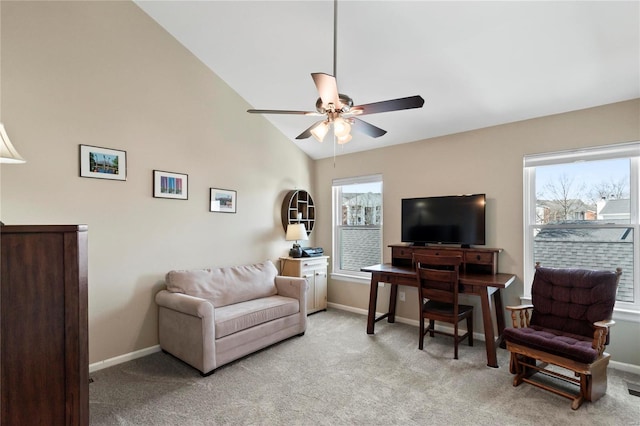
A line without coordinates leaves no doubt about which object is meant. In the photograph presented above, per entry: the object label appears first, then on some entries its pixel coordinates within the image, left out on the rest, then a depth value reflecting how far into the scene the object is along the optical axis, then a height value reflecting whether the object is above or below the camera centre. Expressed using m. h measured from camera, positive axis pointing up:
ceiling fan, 1.98 +0.74
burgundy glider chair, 2.28 -0.96
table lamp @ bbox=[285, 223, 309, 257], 4.38 -0.28
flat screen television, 3.51 -0.07
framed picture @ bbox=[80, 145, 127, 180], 2.76 +0.47
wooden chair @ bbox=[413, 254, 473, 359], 3.02 -0.79
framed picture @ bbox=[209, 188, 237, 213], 3.74 +0.17
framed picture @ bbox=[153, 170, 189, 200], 3.23 +0.31
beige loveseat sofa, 2.71 -0.96
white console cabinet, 4.37 -0.84
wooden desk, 2.89 -0.75
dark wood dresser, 1.11 -0.41
